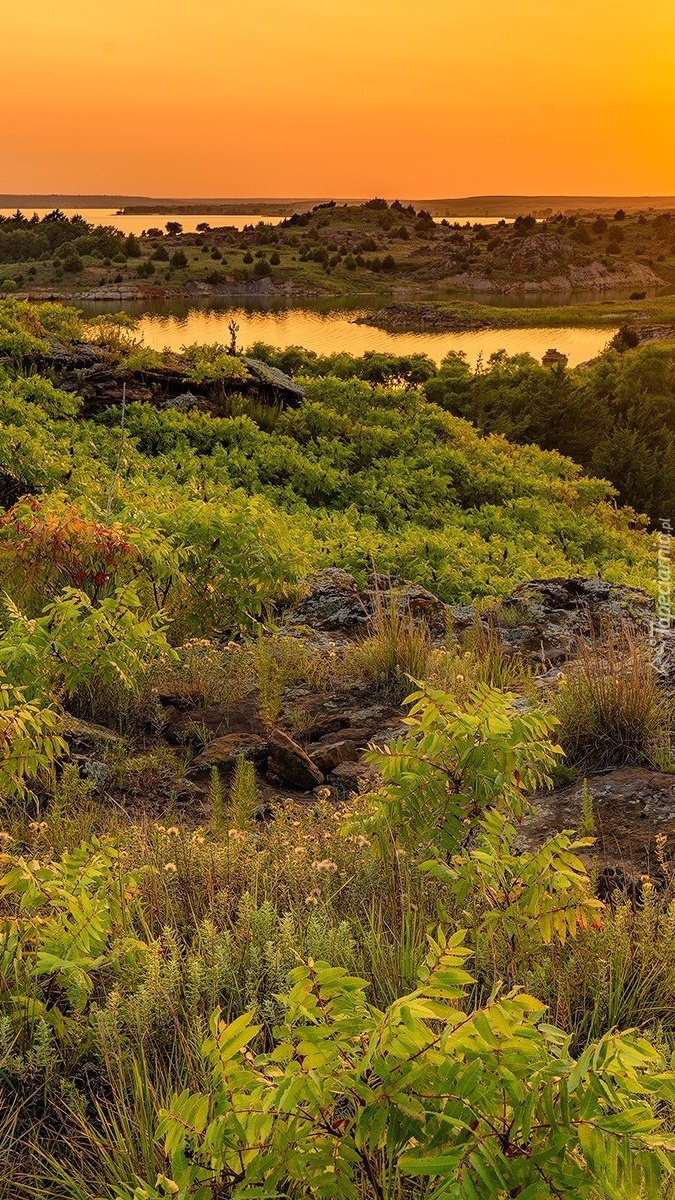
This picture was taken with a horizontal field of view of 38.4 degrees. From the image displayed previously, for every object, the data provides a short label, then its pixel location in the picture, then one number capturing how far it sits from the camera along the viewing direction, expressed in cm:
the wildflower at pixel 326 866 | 298
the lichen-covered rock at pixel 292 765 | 459
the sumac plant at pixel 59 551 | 543
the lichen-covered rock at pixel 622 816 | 360
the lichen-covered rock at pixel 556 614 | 673
